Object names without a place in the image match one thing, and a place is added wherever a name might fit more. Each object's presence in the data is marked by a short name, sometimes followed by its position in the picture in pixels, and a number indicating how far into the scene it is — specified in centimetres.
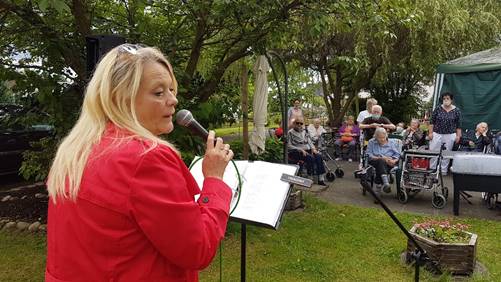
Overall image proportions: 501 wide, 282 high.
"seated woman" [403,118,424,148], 1173
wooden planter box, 458
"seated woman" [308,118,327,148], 1138
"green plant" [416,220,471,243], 480
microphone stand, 313
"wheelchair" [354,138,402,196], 789
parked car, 936
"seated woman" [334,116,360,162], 1322
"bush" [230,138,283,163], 834
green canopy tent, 1243
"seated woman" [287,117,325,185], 928
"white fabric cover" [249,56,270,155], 743
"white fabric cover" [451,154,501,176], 644
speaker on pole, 408
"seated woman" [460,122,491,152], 1055
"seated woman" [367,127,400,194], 810
